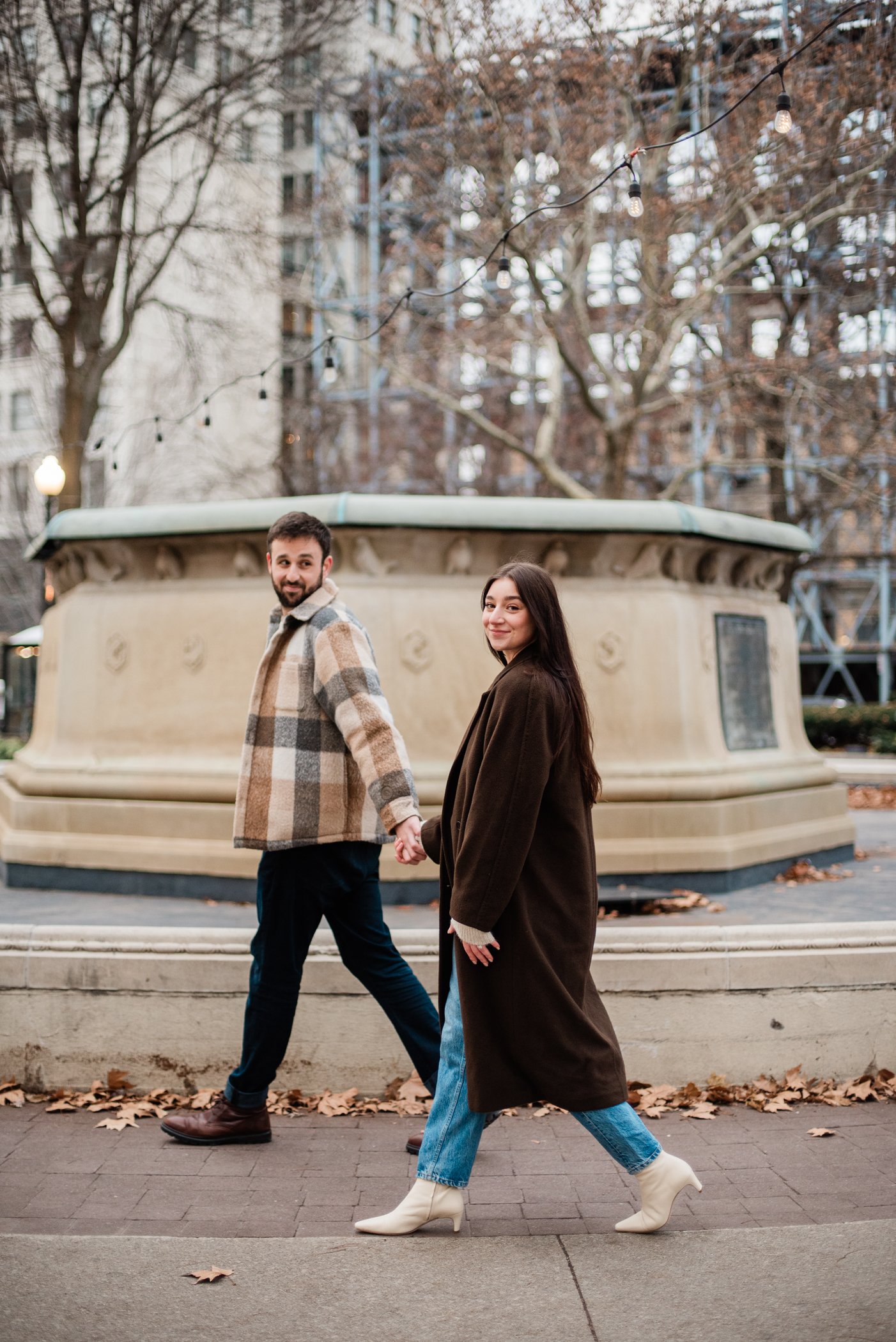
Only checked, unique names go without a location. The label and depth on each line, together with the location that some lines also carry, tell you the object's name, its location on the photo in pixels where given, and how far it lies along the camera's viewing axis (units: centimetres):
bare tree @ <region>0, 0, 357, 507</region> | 1405
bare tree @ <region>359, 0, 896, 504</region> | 1422
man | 437
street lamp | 1551
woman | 346
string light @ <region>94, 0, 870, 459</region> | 636
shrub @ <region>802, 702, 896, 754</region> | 2930
